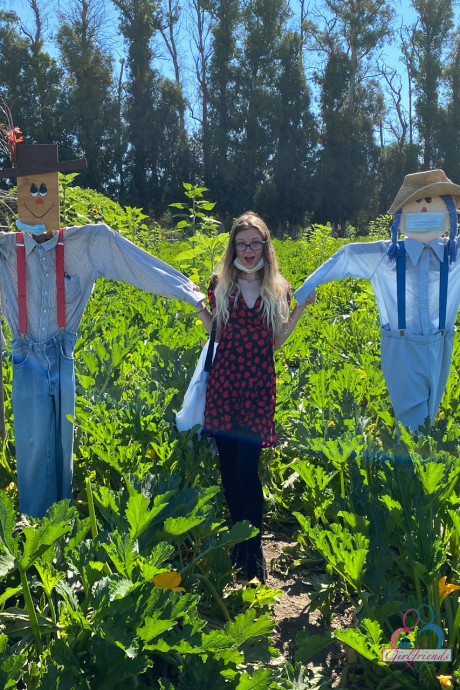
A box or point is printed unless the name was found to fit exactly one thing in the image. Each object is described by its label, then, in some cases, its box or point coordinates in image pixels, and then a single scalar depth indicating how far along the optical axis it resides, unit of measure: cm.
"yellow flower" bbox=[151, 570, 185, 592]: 216
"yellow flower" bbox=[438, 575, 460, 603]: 210
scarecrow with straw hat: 297
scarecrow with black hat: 261
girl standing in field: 263
